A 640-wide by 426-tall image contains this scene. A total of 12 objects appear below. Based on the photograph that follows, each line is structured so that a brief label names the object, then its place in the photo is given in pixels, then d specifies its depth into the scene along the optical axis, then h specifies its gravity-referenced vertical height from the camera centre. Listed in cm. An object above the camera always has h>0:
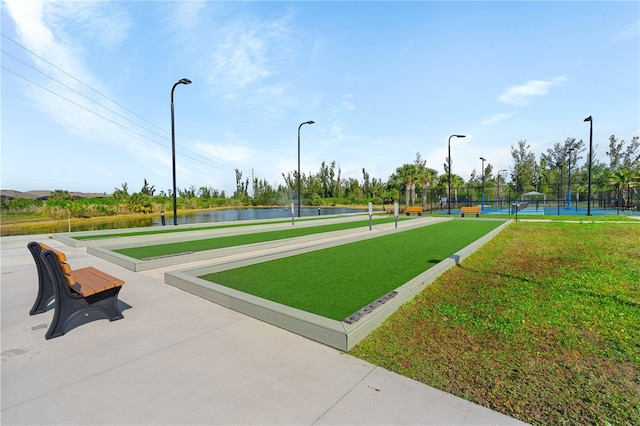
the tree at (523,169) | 5725 +518
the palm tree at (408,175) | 4209 +314
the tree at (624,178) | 3450 +198
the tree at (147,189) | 5738 +208
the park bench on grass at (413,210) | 2832 -123
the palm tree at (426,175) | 4522 +358
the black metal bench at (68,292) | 348 -115
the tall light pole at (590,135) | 2264 +458
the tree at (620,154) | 5702 +781
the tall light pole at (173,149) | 1688 +284
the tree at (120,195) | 3822 +70
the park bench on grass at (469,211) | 2523 -123
